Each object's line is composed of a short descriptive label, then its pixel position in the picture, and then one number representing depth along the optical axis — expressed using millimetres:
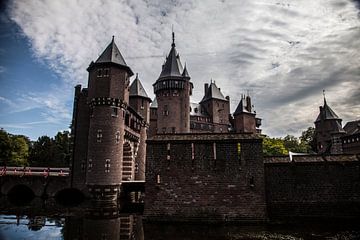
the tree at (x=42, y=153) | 50969
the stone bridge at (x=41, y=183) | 31125
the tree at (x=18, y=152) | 47594
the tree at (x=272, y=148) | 54800
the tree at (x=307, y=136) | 75494
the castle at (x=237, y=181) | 15984
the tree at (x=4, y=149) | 46031
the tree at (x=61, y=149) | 51375
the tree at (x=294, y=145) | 64931
